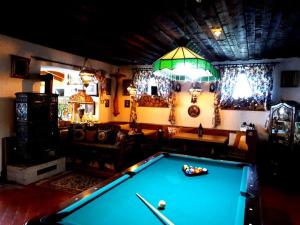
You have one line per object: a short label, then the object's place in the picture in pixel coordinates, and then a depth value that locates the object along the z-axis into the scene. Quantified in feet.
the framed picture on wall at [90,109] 24.26
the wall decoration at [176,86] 24.08
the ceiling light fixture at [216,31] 12.61
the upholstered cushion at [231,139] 21.01
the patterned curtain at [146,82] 24.35
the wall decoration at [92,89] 23.93
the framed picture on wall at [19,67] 15.37
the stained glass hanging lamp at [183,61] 7.82
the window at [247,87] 20.49
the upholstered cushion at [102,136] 19.03
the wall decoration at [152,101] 24.66
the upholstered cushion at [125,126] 23.38
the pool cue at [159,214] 5.22
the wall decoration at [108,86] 24.84
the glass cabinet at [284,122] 16.96
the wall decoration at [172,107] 24.08
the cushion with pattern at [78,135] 19.62
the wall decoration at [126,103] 26.37
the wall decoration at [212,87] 22.53
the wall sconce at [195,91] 20.85
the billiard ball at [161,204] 5.94
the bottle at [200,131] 20.13
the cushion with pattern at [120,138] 17.85
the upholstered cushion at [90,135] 19.42
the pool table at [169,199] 5.37
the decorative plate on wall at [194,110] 23.31
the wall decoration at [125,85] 26.30
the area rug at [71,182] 14.10
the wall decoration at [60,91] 29.85
